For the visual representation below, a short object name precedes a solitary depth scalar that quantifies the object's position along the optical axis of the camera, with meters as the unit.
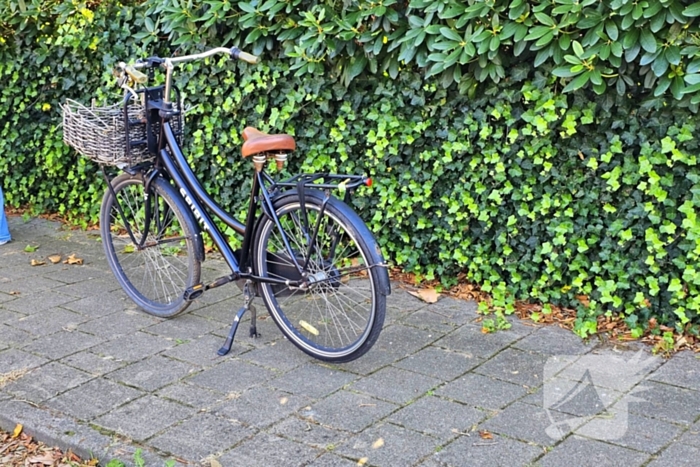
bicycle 3.55
